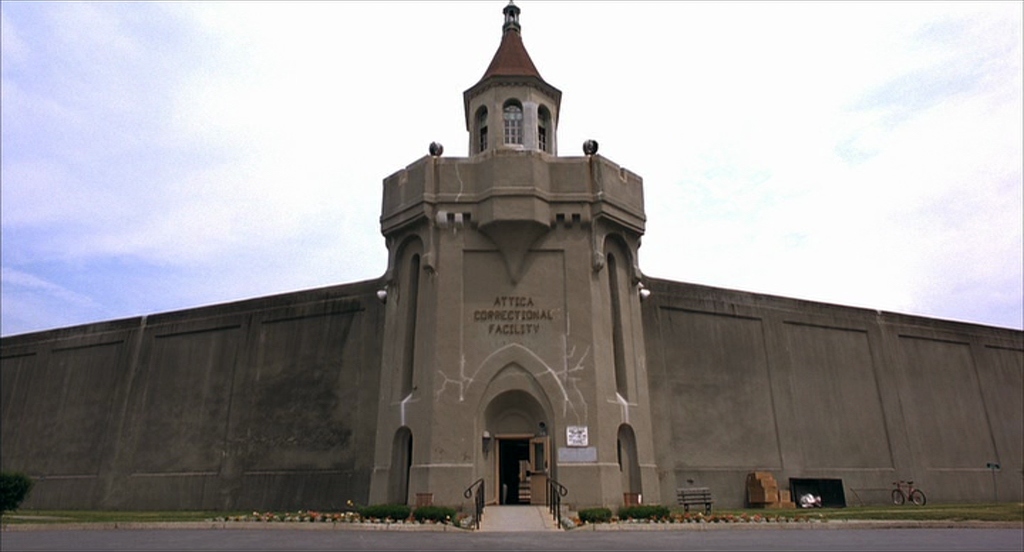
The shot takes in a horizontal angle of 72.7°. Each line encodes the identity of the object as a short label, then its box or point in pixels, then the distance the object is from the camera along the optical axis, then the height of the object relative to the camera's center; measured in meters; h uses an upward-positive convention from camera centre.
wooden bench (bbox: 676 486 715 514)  22.69 +0.44
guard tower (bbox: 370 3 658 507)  21.02 +5.65
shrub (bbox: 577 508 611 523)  17.70 -0.11
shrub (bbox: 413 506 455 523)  17.73 -0.09
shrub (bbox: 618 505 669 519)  18.45 -0.02
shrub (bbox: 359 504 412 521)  18.52 -0.04
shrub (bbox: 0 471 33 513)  20.31 +0.62
